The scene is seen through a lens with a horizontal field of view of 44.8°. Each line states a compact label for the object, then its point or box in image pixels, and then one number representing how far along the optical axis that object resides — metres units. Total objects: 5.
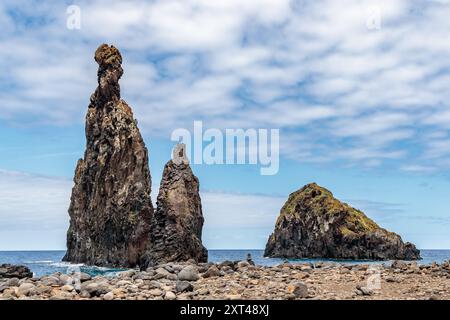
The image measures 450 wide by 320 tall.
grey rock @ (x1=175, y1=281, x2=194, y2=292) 19.84
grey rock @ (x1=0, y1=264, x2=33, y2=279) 36.66
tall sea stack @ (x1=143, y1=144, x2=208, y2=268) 56.00
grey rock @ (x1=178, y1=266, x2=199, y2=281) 22.89
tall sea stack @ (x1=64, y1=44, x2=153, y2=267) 99.27
